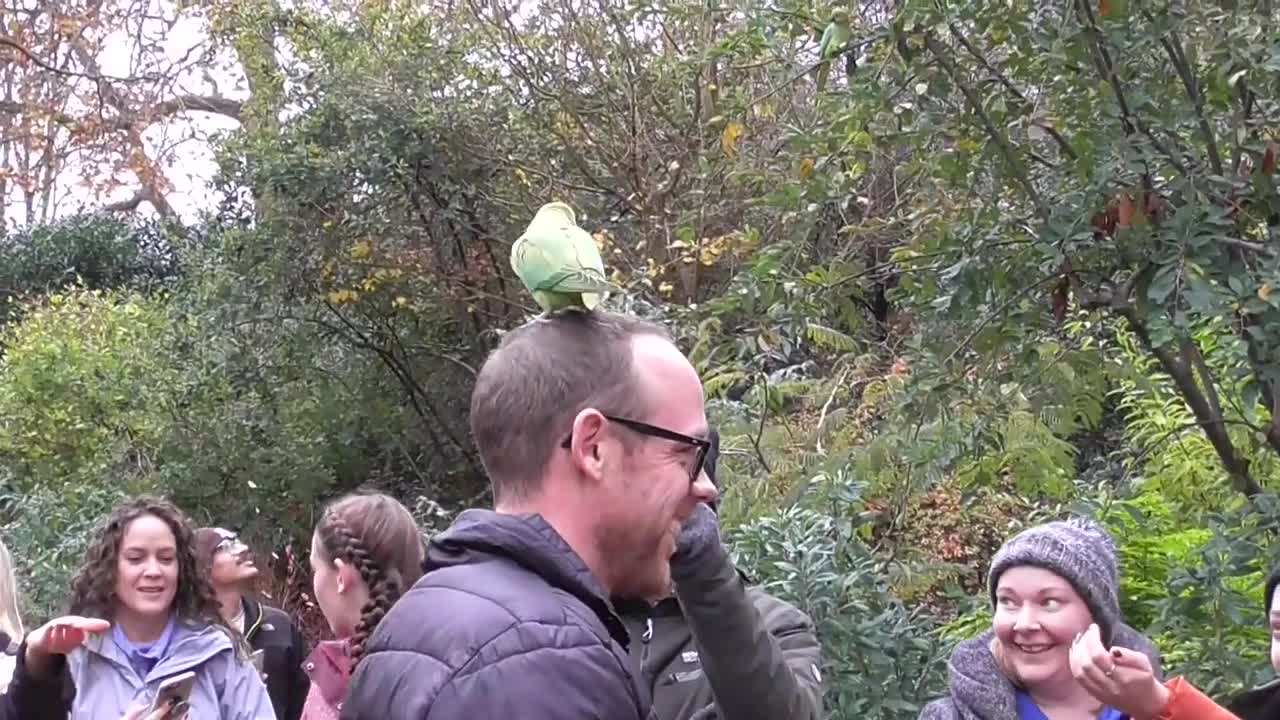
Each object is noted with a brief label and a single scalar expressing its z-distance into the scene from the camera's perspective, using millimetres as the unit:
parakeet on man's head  1751
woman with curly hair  3889
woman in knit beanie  3115
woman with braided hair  3607
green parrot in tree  3734
